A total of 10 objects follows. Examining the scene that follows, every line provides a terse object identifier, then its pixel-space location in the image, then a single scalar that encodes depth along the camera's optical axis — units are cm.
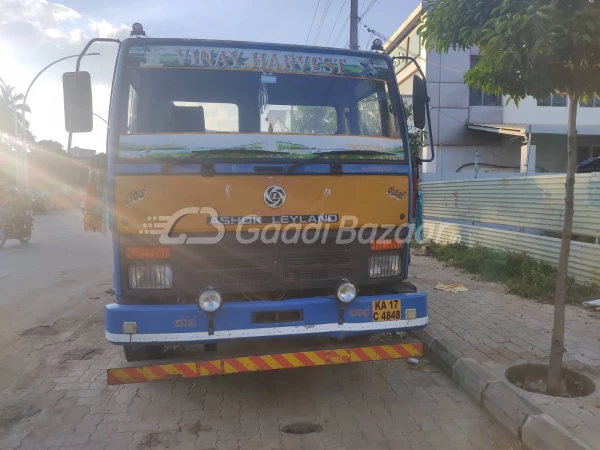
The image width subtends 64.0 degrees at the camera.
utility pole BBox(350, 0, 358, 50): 1076
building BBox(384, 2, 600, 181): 1955
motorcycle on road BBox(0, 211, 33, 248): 1261
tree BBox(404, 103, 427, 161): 945
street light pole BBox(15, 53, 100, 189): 2786
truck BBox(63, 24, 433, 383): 329
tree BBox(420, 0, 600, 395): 316
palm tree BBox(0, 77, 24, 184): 2747
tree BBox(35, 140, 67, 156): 4294
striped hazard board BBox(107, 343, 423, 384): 320
